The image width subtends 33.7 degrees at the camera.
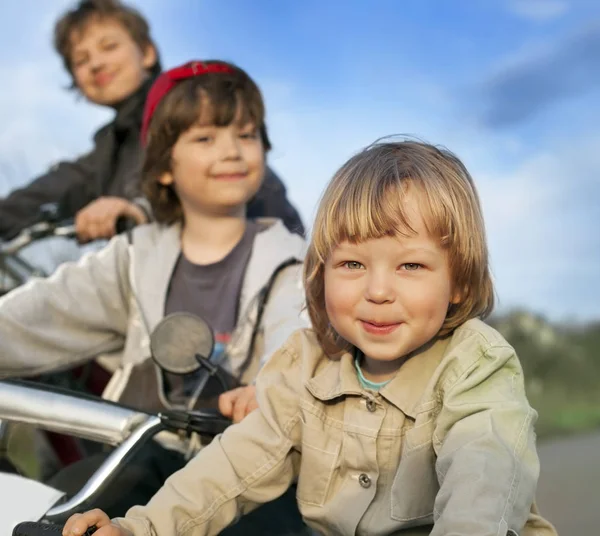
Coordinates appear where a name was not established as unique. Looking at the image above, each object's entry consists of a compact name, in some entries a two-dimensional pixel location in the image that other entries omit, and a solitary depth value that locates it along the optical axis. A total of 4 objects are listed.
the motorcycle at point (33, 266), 3.50
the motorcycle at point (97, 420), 2.02
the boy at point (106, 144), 3.76
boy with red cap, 2.96
